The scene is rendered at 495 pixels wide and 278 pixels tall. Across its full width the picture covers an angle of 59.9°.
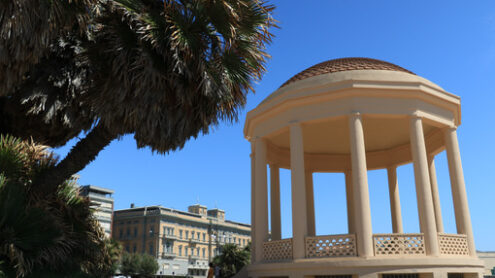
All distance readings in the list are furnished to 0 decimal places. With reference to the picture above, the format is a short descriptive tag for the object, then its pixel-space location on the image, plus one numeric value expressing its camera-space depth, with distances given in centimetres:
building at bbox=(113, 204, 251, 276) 10269
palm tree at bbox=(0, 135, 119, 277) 866
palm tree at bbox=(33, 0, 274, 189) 993
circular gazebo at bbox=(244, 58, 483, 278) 1441
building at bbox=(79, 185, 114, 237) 9712
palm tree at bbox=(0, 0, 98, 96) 826
